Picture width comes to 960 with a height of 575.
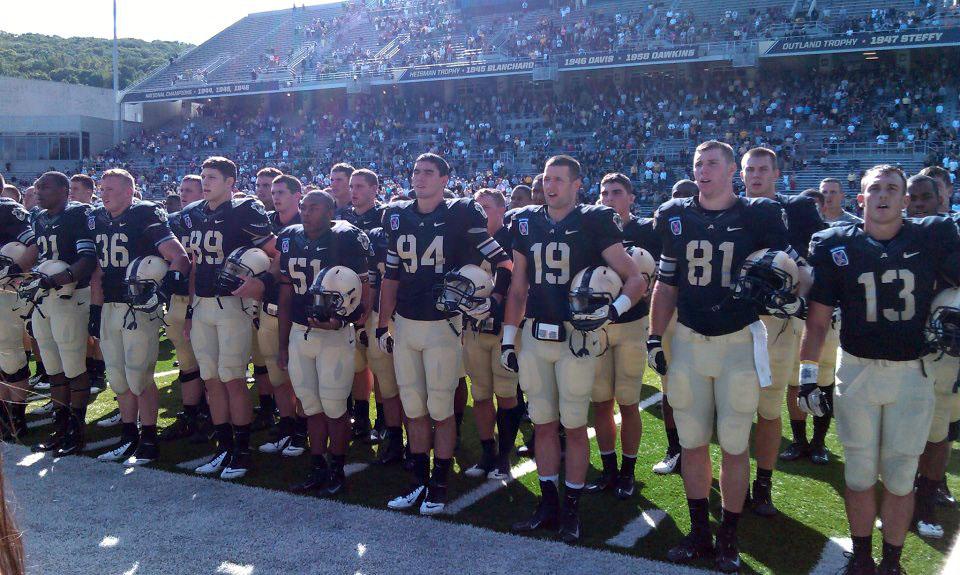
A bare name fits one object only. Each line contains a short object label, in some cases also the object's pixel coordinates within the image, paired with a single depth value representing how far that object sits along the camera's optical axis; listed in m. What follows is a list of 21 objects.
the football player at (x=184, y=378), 6.23
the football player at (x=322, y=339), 4.92
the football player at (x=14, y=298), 6.17
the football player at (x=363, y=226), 6.15
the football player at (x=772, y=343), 4.54
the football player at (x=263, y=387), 6.55
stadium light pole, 33.05
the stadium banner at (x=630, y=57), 24.58
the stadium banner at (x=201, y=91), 31.66
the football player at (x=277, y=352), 5.87
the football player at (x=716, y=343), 3.85
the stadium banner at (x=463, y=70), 27.14
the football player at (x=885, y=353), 3.57
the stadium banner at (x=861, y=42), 21.22
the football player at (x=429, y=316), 4.71
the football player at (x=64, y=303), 5.86
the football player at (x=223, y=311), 5.37
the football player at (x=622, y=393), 4.94
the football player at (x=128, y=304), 5.60
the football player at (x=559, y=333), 4.27
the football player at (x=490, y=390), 5.38
